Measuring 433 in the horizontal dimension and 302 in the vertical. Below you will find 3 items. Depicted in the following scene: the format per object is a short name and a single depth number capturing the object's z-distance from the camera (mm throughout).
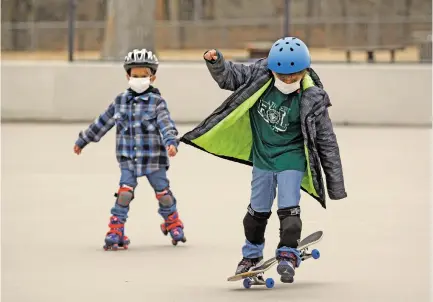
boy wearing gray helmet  18809
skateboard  15826
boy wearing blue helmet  15812
